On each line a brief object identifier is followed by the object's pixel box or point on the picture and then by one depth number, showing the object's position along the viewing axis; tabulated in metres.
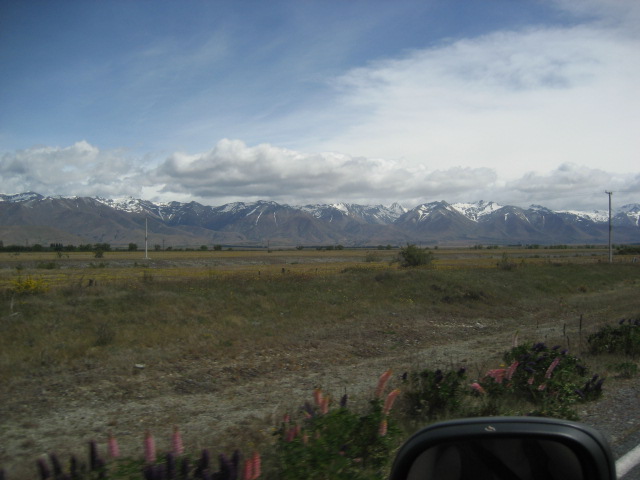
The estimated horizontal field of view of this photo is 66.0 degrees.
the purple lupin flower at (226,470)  3.52
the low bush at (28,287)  19.39
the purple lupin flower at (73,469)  3.56
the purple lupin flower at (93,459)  3.67
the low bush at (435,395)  6.57
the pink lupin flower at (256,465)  3.44
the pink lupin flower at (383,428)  4.80
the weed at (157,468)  3.46
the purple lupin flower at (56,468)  3.47
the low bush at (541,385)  6.72
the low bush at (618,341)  11.52
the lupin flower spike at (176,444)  3.57
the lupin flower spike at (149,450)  3.45
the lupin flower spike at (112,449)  3.46
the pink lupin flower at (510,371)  5.77
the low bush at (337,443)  4.13
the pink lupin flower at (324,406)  4.58
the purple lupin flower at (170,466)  3.52
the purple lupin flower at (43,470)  3.32
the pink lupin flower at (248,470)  3.38
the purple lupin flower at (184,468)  3.68
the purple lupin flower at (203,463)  3.59
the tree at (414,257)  47.59
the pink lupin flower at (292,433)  4.30
